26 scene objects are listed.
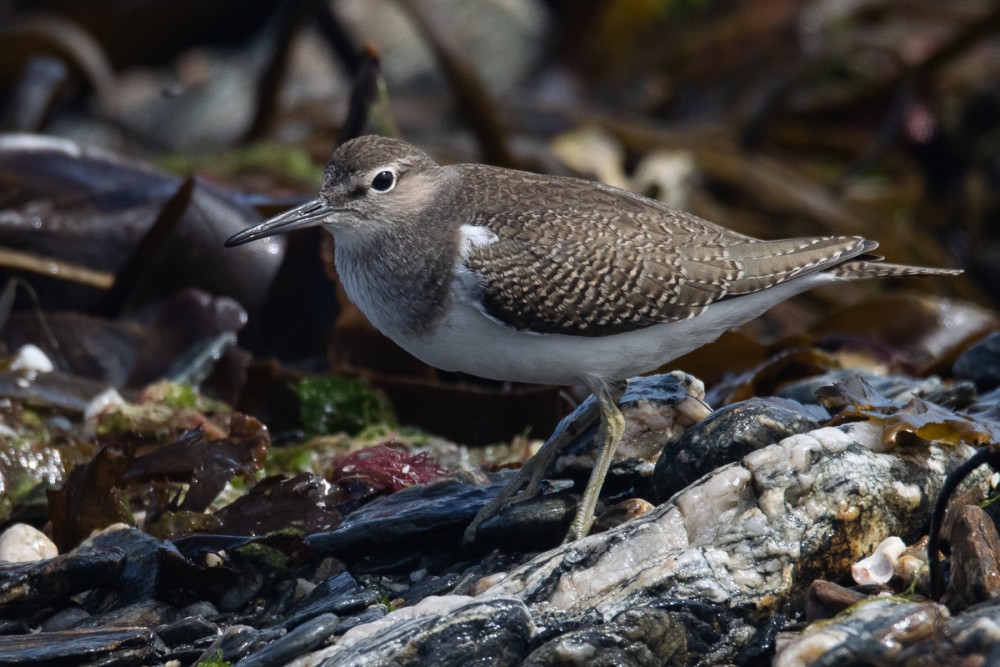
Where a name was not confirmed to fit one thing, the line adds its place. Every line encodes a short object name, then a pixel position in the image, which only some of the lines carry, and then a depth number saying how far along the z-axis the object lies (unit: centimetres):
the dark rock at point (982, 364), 1130
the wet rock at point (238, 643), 768
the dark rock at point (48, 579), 834
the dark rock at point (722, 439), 850
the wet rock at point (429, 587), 831
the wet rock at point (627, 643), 712
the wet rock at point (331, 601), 791
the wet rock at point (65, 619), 849
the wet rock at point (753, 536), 761
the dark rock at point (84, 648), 760
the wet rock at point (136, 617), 835
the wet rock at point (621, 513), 884
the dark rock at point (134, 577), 873
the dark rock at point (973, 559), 711
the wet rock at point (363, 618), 762
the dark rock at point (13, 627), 837
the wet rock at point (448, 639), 699
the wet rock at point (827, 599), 736
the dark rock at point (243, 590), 872
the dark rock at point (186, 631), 807
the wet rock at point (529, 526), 866
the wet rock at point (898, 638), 629
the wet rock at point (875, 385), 1056
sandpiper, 906
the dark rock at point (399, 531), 884
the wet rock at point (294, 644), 736
